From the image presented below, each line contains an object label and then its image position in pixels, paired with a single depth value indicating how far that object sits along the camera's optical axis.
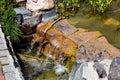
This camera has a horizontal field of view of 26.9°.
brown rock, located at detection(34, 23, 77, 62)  6.23
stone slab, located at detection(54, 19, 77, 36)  6.64
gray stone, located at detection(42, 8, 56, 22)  7.17
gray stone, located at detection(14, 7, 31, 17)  7.08
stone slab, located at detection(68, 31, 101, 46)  6.25
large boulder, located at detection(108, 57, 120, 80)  3.61
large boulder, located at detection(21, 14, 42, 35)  7.04
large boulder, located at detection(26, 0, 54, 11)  7.13
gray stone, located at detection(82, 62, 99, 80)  4.12
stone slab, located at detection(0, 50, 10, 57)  5.09
